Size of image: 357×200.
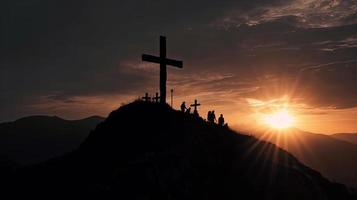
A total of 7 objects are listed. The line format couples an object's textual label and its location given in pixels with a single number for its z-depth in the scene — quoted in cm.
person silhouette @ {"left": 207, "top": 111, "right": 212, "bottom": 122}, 3919
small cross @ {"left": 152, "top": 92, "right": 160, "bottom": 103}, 3766
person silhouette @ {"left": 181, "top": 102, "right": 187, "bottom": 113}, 3885
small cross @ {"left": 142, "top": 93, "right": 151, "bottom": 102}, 3800
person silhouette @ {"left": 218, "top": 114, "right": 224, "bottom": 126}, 3862
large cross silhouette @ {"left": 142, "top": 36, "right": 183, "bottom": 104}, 3481
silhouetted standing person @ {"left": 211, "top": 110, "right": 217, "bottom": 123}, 3934
